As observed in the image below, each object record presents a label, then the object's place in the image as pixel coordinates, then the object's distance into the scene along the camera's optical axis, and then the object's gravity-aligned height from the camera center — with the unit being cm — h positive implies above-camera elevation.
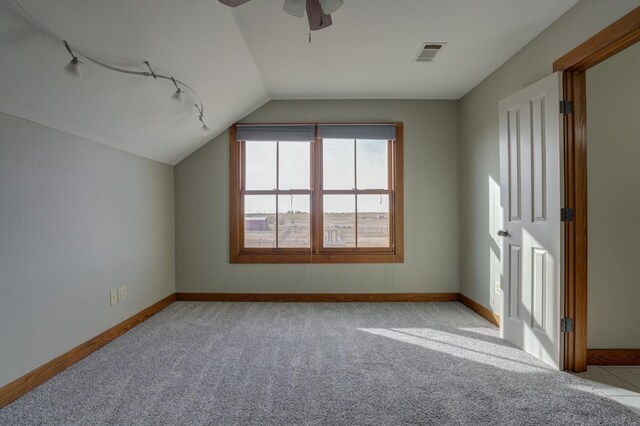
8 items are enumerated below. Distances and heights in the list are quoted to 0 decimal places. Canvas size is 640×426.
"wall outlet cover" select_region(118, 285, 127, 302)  305 -68
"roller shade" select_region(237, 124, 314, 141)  412 +99
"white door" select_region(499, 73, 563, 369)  236 -4
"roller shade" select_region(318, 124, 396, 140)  412 +101
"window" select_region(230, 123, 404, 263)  420 +24
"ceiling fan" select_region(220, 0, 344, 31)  157 +103
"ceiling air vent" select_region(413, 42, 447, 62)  281 +139
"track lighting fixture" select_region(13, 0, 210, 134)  164 +93
